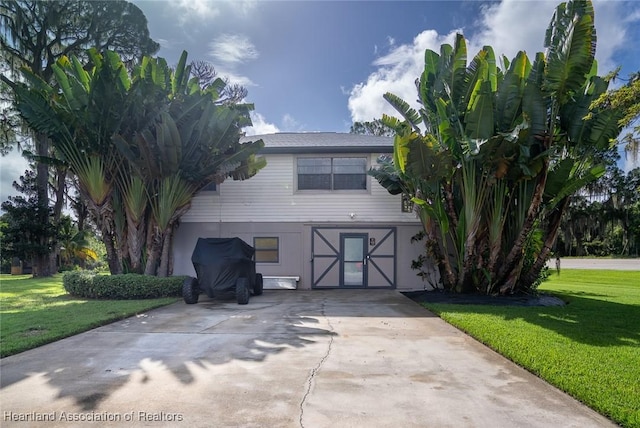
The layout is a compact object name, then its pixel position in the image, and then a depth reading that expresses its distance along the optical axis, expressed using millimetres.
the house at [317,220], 14062
